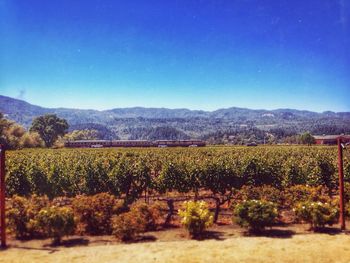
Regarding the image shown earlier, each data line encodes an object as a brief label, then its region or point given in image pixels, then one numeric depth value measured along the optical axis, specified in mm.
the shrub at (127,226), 13062
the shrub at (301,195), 15852
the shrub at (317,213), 13781
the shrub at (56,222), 12625
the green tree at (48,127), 111188
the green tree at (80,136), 165488
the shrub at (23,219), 13406
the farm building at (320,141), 115050
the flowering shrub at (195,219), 13438
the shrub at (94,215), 14281
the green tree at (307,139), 122594
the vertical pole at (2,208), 12430
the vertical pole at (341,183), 14000
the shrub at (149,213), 14359
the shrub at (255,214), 13664
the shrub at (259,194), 15906
